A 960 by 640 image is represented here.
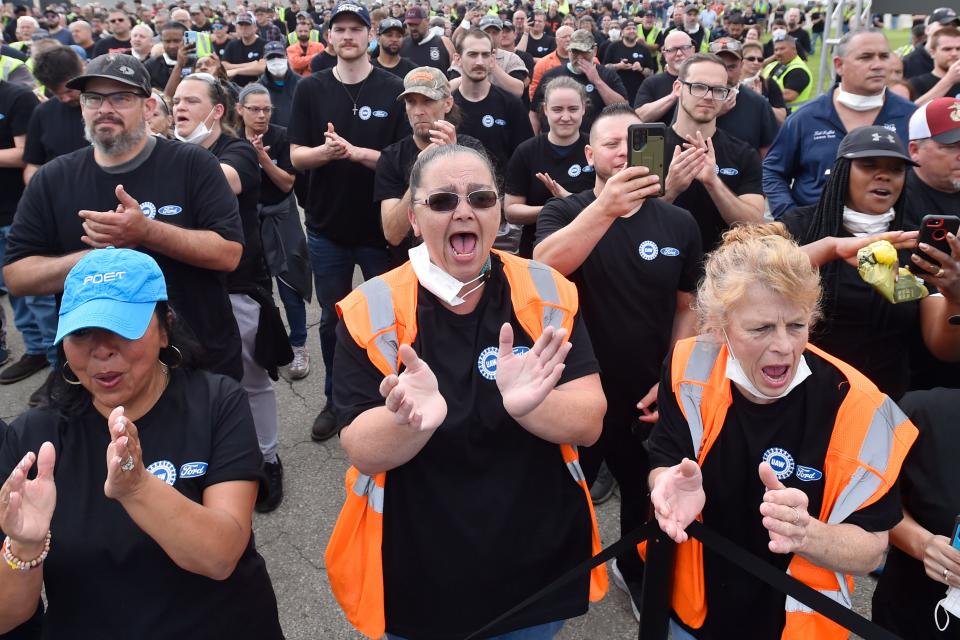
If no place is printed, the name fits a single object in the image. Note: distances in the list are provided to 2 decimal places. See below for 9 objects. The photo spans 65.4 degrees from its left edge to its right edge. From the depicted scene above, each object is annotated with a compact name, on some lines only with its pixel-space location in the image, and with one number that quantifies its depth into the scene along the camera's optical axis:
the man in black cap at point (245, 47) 10.89
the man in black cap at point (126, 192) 3.02
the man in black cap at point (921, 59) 7.77
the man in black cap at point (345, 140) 4.73
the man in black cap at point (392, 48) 6.67
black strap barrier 1.72
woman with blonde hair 1.93
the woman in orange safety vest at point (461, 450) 2.04
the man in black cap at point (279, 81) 8.00
